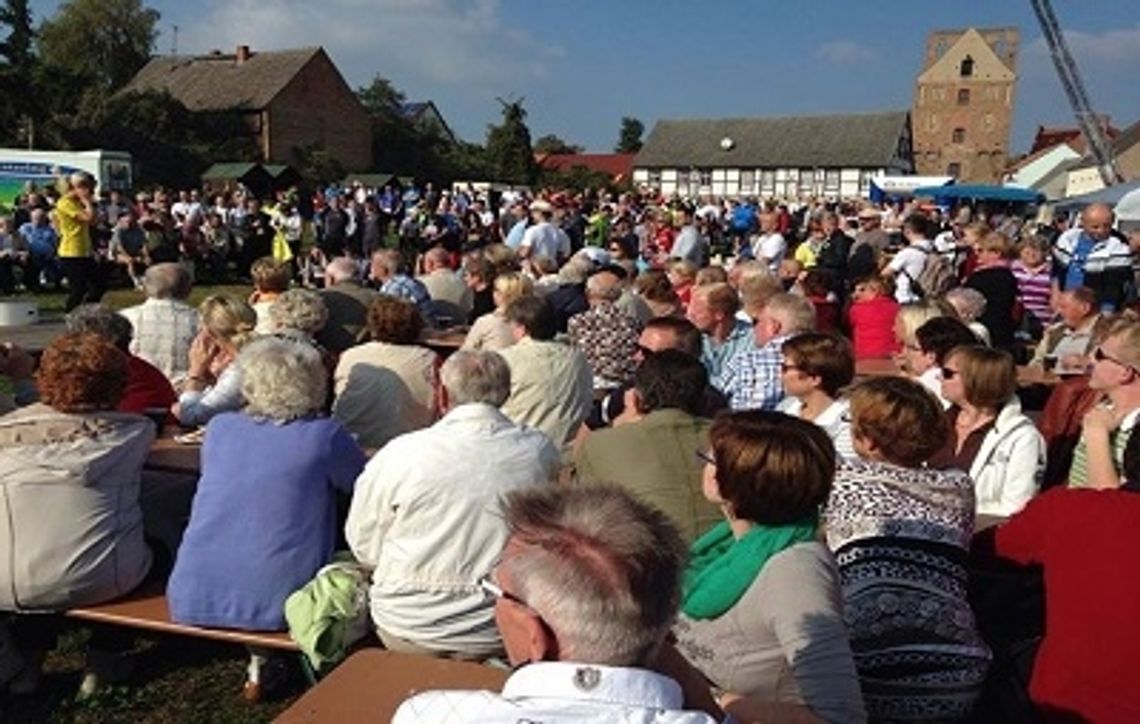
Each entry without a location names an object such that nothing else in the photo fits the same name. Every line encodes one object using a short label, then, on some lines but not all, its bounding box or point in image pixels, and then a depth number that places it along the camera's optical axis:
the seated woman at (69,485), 3.49
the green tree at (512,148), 54.41
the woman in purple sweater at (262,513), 3.41
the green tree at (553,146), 95.29
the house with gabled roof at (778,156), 71.88
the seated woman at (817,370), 4.19
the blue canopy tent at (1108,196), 17.74
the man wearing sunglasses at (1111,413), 3.61
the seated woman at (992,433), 3.89
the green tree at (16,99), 37.18
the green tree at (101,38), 63.75
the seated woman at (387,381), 5.07
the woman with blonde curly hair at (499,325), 6.21
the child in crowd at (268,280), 6.84
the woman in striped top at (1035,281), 9.48
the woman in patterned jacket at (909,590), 2.58
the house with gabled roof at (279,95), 51.84
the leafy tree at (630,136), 106.86
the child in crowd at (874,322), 7.53
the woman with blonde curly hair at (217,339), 5.32
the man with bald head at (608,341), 6.13
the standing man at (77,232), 12.16
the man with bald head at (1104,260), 9.84
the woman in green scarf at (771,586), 2.16
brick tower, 77.50
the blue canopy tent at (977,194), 36.84
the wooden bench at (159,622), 3.43
